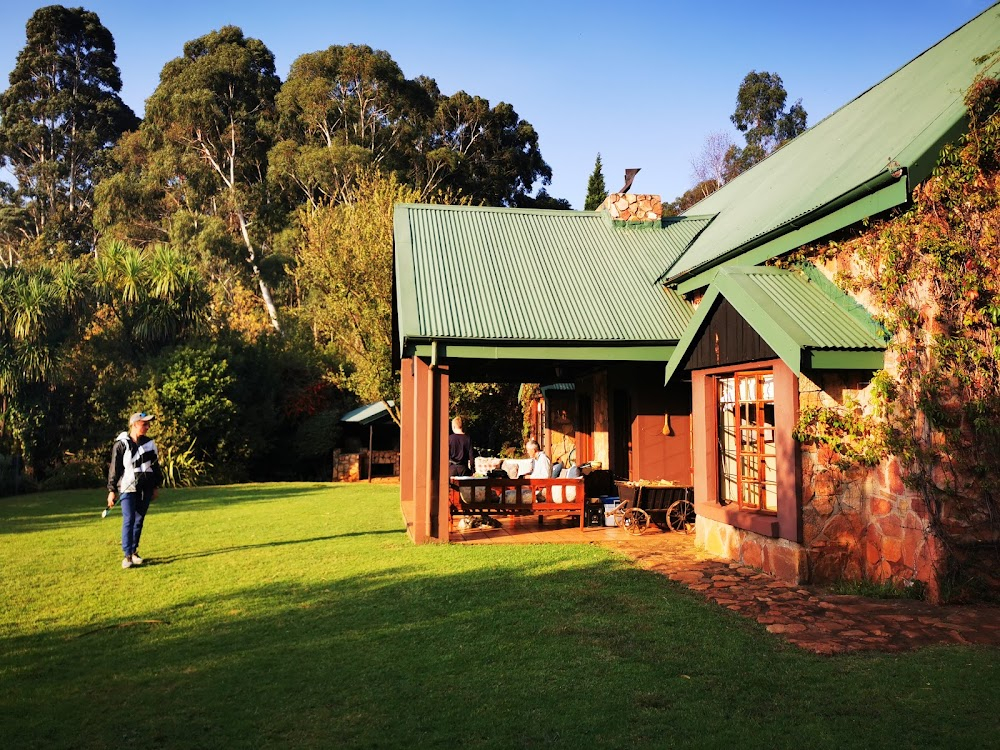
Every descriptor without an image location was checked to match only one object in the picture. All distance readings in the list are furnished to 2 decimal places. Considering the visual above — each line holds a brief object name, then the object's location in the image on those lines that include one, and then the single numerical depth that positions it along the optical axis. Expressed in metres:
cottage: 7.70
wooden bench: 11.75
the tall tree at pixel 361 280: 22.88
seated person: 12.80
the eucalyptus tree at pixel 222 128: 38.12
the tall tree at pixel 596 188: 36.97
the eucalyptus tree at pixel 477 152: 38.16
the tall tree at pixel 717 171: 43.21
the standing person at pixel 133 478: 9.27
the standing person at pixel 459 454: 12.55
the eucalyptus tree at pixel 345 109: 36.62
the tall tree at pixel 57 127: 45.06
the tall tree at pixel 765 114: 42.97
